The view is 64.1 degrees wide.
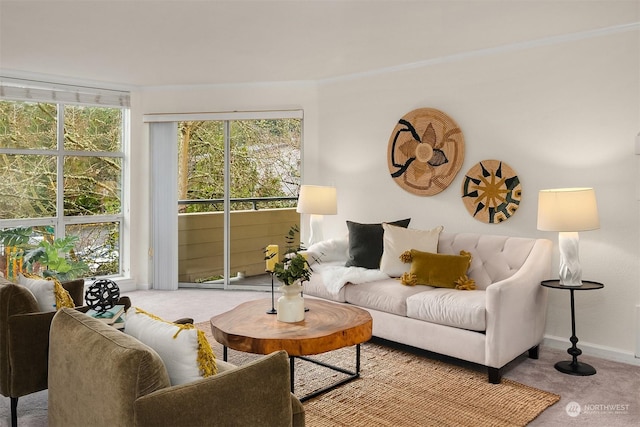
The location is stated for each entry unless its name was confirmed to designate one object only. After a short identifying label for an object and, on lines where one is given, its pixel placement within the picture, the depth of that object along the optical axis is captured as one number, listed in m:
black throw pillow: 4.46
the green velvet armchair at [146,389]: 1.53
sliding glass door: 6.07
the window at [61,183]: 5.05
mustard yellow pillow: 3.86
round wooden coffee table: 2.70
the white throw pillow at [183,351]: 1.70
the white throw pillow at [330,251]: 4.80
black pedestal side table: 3.42
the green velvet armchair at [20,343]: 2.56
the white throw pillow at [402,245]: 4.22
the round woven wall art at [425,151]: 4.61
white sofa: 3.24
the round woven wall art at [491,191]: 4.23
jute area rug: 2.72
